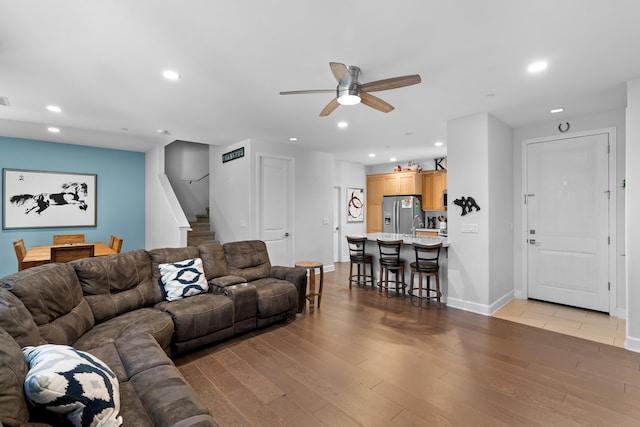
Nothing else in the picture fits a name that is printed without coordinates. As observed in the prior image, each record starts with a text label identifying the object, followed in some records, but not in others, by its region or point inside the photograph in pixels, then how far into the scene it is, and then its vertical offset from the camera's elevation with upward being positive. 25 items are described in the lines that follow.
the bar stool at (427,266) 4.19 -0.74
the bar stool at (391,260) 4.61 -0.72
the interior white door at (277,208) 5.55 +0.13
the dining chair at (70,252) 4.26 -0.55
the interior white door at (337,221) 7.84 -0.18
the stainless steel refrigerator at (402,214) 7.30 +0.00
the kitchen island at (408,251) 4.41 -0.59
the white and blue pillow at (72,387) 1.13 -0.68
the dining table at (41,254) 3.99 -0.58
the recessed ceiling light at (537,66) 2.61 +1.31
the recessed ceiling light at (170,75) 2.79 +1.33
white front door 3.96 -0.10
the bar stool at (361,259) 5.12 -0.76
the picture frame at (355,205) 8.05 +0.26
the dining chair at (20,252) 4.06 -0.50
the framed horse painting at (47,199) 5.36 +0.30
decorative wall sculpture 4.04 +0.13
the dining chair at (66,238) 5.55 -0.44
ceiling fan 2.33 +1.06
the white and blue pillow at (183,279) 3.12 -0.68
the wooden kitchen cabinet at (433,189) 7.04 +0.59
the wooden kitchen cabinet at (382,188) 7.37 +0.66
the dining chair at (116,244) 5.01 -0.50
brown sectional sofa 1.37 -0.83
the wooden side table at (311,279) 4.10 -0.90
